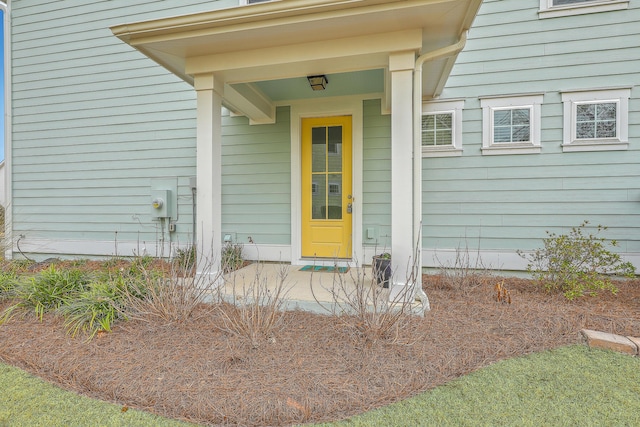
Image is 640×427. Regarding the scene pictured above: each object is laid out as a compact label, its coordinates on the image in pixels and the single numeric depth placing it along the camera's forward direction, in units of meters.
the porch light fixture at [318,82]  3.66
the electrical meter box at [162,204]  5.31
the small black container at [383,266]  3.43
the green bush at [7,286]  3.34
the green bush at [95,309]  2.61
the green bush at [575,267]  3.15
